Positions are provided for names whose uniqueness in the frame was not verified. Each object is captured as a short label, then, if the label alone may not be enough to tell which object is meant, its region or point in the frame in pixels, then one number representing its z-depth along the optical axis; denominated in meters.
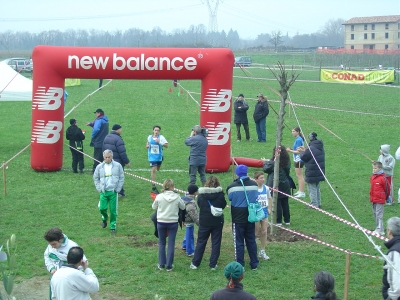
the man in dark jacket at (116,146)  12.71
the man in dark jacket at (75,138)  14.66
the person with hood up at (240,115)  18.94
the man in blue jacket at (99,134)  14.29
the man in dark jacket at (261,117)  18.91
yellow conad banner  40.62
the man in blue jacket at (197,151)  12.97
